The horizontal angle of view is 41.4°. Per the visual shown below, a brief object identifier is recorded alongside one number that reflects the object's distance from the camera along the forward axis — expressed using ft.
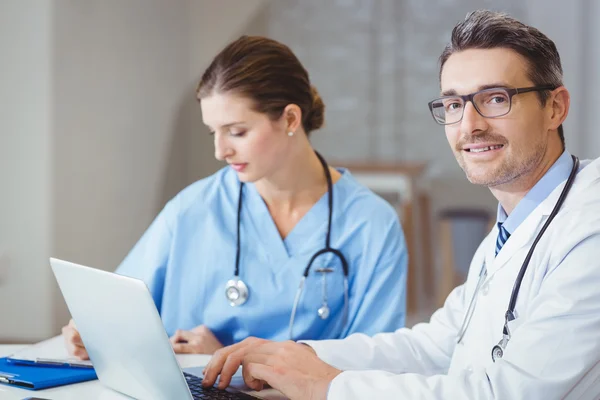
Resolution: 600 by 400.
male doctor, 3.11
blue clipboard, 3.95
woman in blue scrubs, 5.65
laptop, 3.28
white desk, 3.81
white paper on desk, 4.47
